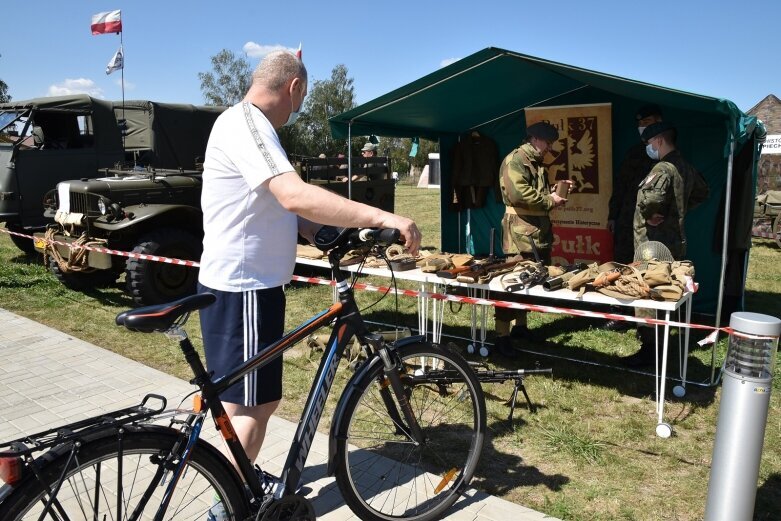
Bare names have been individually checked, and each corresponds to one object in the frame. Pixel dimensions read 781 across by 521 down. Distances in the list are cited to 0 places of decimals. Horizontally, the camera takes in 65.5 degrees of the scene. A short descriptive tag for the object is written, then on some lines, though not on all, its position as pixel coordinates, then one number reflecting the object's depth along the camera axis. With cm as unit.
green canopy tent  516
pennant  1075
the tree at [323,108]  5112
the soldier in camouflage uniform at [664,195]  522
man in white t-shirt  211
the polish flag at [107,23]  1111
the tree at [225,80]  4953
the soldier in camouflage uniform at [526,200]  528
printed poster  714
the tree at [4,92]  4535
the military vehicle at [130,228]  658
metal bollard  237
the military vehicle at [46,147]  856
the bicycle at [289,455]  168
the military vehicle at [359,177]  951
